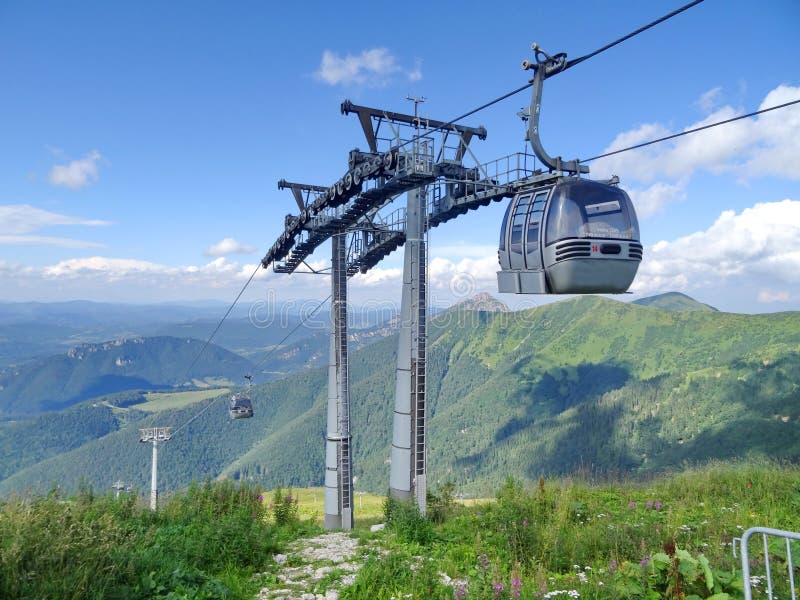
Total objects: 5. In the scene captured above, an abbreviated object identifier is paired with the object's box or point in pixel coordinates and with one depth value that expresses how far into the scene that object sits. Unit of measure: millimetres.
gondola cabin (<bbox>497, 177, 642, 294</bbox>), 9156
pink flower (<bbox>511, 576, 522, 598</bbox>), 6422
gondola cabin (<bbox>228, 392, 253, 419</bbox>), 29484
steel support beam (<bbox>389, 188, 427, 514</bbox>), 16047
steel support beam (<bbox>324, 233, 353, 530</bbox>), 22328
